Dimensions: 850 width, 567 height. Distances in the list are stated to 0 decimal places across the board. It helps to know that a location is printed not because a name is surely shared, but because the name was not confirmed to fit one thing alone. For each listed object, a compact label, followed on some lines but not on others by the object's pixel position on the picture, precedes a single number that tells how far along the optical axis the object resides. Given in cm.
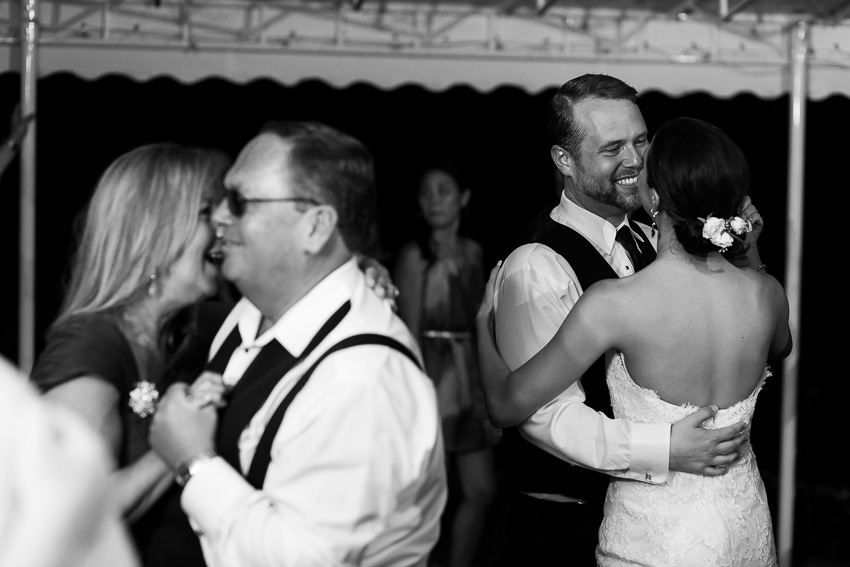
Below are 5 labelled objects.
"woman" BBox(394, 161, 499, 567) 484
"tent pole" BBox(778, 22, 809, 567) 448
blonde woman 186
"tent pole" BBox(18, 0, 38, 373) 412
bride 209
